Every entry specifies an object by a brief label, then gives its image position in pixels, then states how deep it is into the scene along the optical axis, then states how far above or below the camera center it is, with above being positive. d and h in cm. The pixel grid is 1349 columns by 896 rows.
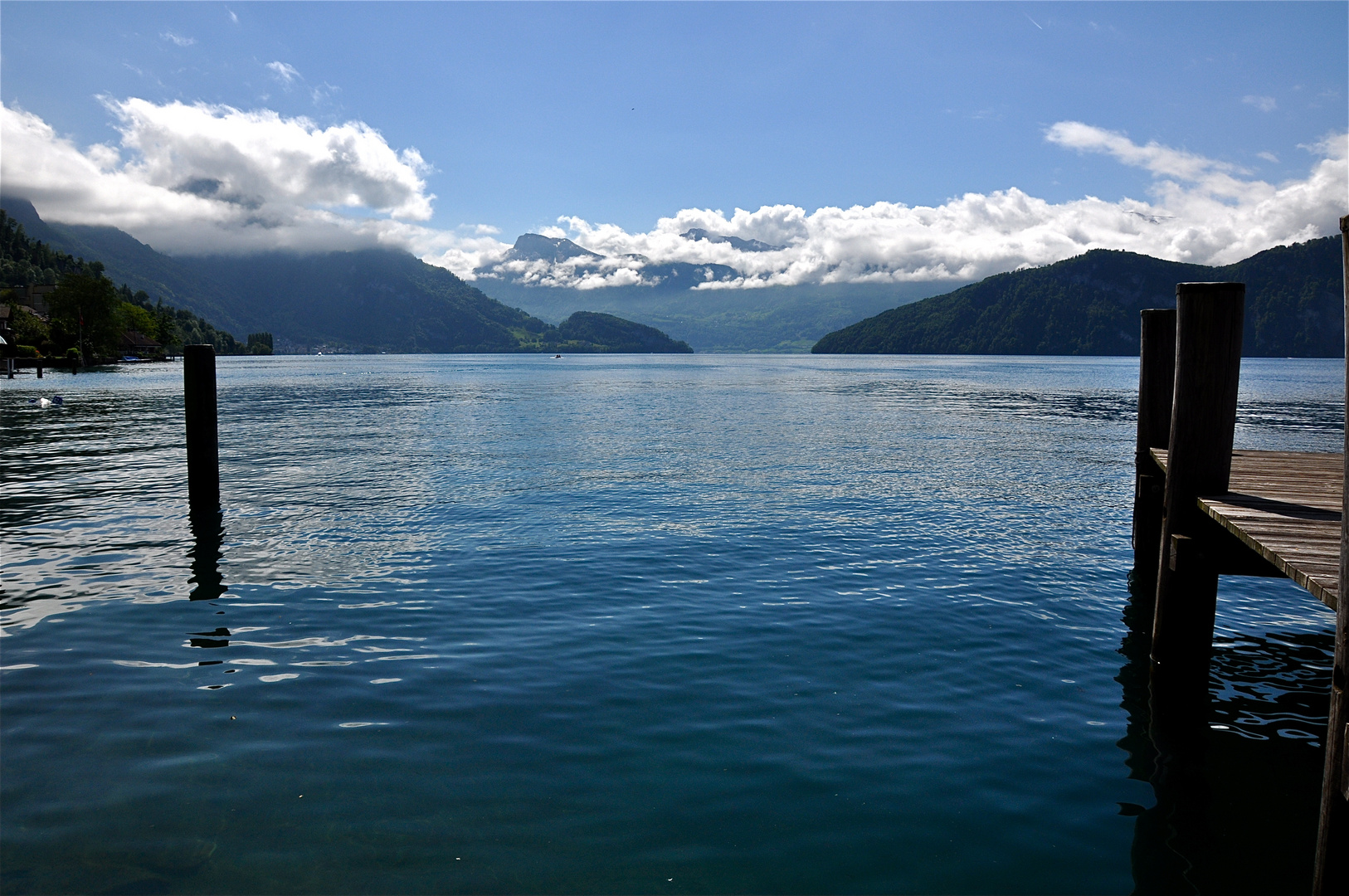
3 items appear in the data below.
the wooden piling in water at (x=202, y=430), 1877 -136
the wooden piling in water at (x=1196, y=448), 969 -74
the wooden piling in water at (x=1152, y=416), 1490 -54
